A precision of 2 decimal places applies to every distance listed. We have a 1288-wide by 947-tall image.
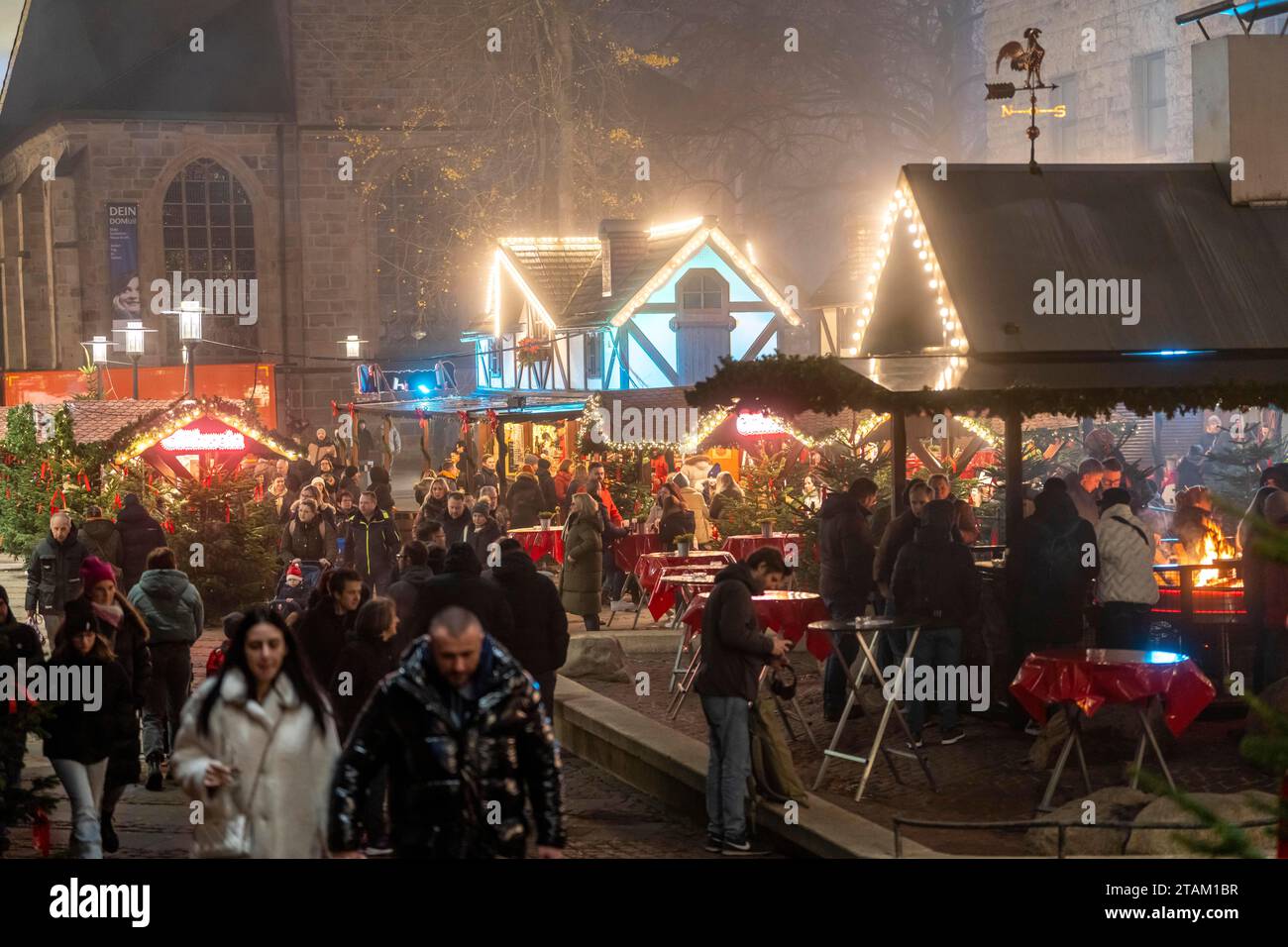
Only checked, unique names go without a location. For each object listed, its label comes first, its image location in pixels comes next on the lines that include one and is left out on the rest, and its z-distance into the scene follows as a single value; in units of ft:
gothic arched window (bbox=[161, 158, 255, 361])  147.23
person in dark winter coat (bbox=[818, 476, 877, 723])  39.68
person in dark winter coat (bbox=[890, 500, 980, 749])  36.50
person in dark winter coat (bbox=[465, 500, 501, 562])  51.19
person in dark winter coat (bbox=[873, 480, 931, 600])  39.63
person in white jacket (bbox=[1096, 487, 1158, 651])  36.09
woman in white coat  19.81
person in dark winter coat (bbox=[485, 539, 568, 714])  33.58
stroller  43.60
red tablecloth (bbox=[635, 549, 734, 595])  52.60
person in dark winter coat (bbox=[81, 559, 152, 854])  32.30
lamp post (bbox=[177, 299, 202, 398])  80.38
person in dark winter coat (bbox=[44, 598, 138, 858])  28.12
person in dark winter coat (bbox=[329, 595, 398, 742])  28.89
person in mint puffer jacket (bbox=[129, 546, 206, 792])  37.55
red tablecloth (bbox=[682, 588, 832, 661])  39.47
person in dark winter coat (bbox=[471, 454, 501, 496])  80.79
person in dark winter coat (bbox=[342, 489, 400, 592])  54.80
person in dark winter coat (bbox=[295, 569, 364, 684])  30.73
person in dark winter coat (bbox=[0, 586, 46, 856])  27.40
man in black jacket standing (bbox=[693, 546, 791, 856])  30.37
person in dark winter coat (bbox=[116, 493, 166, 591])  49.19
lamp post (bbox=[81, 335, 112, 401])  106.01
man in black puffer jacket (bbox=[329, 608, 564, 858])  18.65
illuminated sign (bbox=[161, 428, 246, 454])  74.54
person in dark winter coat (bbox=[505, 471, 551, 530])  68.69
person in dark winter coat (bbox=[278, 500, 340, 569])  49.93
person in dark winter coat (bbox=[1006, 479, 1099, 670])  36.32
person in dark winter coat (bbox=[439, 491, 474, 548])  54.80
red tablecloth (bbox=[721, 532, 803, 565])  55.26
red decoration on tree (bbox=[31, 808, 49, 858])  28.35
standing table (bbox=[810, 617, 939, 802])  33.32
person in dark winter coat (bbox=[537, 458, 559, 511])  74.43
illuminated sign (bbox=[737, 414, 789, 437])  85.10
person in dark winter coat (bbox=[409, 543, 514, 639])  31.40
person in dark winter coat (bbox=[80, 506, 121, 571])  50.45
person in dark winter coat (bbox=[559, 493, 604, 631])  53.67
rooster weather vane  41.39
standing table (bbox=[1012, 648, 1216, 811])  30.30
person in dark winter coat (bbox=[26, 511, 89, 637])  45.62
